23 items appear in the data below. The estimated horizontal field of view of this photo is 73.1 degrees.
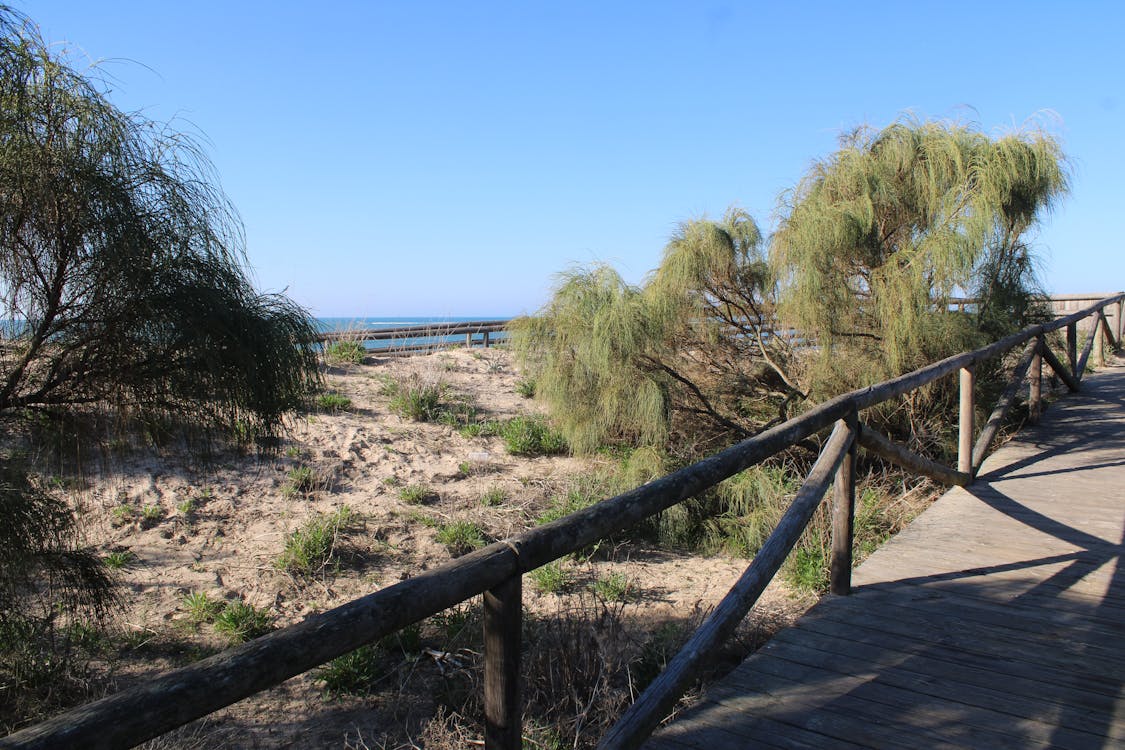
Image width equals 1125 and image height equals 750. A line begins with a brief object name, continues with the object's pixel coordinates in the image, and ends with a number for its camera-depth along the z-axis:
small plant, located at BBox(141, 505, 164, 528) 7.03
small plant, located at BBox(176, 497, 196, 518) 7.29
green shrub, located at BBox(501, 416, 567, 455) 9.90
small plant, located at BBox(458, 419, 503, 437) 10.31
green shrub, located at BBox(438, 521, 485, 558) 7.36
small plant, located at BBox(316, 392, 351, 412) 9.84
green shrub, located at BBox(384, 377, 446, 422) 10.55
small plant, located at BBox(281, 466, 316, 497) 8.14
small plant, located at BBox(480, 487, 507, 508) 8.37
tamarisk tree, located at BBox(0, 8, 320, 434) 3.01
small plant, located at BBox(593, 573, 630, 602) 6.14
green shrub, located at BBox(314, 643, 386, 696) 4.98
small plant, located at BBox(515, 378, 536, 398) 12.09
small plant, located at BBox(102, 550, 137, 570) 5.89
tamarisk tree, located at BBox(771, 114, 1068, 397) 7.21
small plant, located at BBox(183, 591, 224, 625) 5.75
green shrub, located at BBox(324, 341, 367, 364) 12.14
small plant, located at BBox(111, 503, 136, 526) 6.91
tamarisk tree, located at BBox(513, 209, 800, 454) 7.49
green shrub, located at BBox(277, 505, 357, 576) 6.64
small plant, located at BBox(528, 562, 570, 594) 6.50
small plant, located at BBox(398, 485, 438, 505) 8.29
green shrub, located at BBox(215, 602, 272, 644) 5.55
